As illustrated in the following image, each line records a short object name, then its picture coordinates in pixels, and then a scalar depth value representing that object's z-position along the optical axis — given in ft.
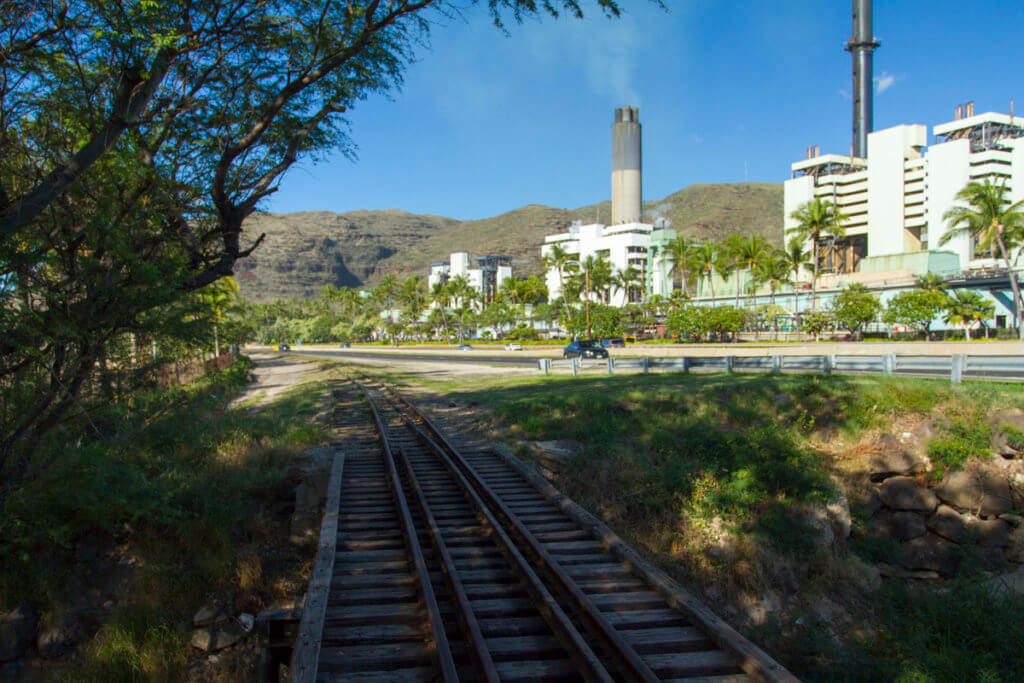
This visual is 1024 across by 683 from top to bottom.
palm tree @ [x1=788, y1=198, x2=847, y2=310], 244.42
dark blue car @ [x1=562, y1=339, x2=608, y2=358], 153.07
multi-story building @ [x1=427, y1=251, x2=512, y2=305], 592.19
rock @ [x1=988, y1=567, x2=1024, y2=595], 33.27
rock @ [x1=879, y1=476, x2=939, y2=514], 39.34
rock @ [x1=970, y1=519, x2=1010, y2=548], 37.29
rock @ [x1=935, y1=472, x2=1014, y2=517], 38.37
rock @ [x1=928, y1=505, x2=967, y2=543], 37.68
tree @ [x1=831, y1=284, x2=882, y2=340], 193.88
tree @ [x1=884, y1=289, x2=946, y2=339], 183.32
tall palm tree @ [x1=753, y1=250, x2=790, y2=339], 253.85
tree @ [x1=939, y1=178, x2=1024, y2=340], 168.35
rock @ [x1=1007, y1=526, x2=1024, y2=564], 36.41
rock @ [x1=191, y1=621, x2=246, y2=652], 28.81
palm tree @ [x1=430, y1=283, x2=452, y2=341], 427.74
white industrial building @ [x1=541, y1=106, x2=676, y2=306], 413.18
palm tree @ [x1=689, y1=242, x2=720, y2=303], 277.23
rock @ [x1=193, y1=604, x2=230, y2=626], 29.94
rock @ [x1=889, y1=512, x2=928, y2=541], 38.47
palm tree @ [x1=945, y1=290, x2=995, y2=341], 185.68
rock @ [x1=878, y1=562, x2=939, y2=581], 36.19
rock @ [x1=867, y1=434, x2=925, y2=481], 41.37
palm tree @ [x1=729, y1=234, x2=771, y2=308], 266.57
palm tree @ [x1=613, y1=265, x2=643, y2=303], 374.22
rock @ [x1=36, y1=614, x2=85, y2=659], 29.14
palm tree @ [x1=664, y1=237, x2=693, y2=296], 325.01
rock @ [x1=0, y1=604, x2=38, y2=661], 28.84
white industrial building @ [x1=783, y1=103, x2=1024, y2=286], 293.43
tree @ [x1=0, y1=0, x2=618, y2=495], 26.43
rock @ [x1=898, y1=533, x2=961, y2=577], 36.63
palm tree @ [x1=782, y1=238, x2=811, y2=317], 245.00
